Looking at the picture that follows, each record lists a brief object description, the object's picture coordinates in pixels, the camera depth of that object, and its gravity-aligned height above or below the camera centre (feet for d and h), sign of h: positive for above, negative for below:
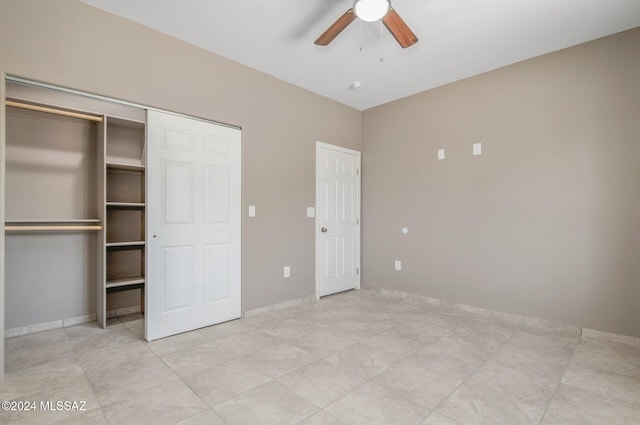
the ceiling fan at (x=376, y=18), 6.48 +4.26
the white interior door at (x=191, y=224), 9.21 -0.39
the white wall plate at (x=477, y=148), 11.80 +2.39
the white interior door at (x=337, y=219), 13.92 -0.34
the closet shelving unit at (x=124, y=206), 10.93 +0.21
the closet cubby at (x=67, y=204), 9.34 +0.25
